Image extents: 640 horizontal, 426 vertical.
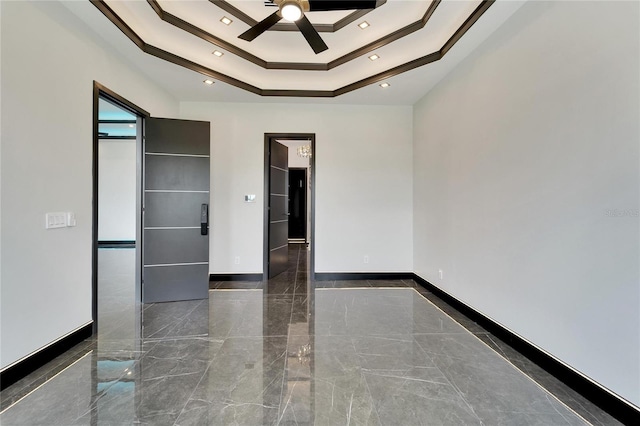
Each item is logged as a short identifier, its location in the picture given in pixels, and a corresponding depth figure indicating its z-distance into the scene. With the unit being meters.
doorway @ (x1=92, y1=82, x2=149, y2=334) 2.74
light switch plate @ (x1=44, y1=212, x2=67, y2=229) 2.18
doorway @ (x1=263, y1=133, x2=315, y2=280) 4.54
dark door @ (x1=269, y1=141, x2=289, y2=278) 4.65
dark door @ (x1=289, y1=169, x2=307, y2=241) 9.20
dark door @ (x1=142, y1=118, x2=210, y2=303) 3.53
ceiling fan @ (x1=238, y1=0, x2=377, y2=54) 1.99
